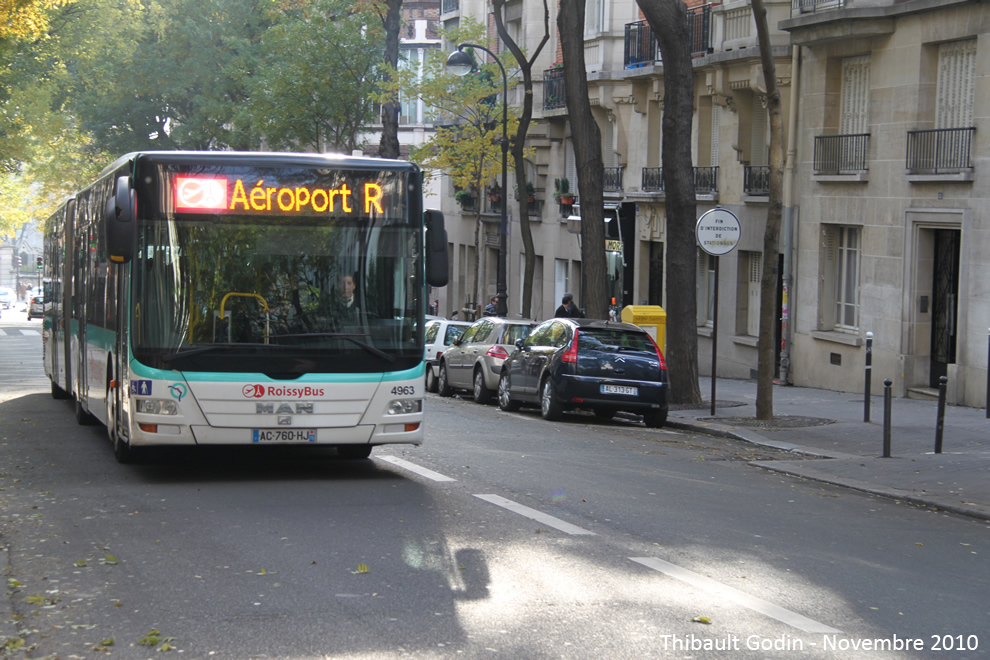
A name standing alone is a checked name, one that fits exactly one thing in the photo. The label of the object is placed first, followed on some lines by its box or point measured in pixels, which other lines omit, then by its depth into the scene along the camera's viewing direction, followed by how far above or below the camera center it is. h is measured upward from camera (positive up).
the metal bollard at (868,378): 16.97 -1.77
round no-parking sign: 18.45 +0.10
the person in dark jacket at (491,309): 36.53 -2.01
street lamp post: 31.75 +1.92
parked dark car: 18.64 -1.89
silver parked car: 22.97 -2.12
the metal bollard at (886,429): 14.37 -2.06
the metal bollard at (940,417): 13.93 -1.91
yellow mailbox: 23.61 -1.44
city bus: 10.82 -0.51
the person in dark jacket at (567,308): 29.58 -1.61
